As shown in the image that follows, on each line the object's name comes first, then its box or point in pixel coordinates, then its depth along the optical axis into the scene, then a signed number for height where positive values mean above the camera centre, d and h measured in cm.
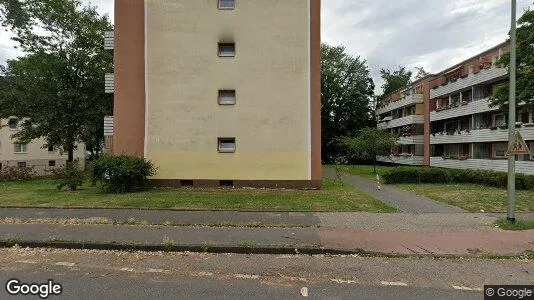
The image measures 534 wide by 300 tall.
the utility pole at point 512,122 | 905 +77
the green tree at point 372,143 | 3212 +81
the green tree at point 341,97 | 5297 +830
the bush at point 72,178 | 1568 -118
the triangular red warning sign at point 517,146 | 881 +16
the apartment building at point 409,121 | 4247 +390
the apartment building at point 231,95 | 1673 +265
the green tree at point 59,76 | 2395 +522
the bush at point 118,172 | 1440 -84
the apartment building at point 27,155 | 3741 -48
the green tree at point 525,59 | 1683 +449
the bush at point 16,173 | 2275 -146
